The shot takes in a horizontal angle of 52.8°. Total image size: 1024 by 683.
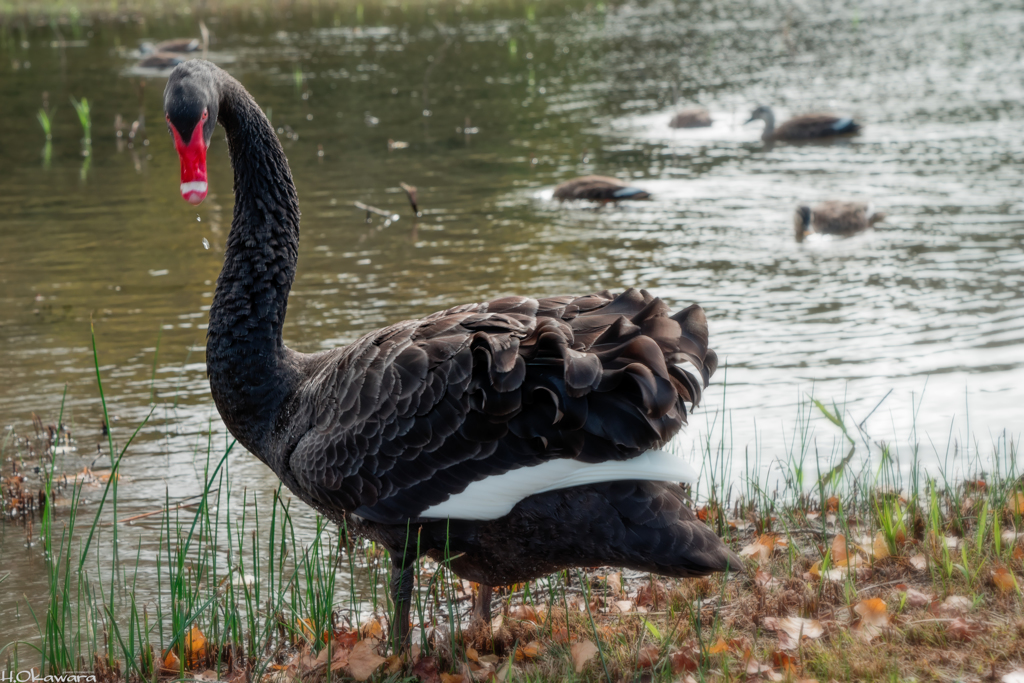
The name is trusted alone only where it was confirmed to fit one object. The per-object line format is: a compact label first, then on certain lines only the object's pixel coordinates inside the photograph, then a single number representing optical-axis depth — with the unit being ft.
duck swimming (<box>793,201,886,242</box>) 34.81
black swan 10.66
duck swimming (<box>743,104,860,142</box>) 50.26
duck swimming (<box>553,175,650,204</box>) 39.88
